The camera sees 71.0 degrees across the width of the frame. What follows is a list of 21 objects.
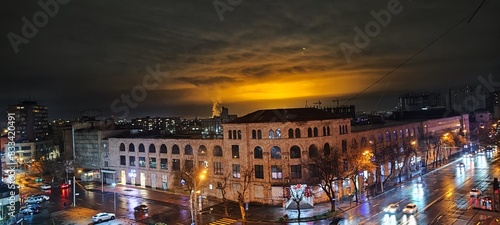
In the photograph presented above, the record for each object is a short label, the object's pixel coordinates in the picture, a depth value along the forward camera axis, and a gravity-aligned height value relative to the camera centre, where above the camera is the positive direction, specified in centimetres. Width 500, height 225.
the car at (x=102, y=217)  5553 -1419
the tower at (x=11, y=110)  19500 +1256
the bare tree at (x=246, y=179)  6138 -1018
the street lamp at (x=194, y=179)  5430 -981
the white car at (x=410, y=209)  5109 -1388
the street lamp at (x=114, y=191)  6881 -1397
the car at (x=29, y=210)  6162 -1389
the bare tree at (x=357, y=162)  6172 -815
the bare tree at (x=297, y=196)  5356 -1223
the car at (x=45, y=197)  7325 -1386
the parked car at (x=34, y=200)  6886 -1370
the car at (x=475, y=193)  5612 -1316
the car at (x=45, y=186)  8491 -1356
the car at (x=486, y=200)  5214 -1346
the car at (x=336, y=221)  4505 -1352
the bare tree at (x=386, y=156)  7169 -857
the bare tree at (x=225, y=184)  5706 -1095
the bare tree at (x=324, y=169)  5597 -836
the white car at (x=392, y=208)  5223 -1403
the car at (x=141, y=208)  6047 -1418
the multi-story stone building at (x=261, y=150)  6075 -551
